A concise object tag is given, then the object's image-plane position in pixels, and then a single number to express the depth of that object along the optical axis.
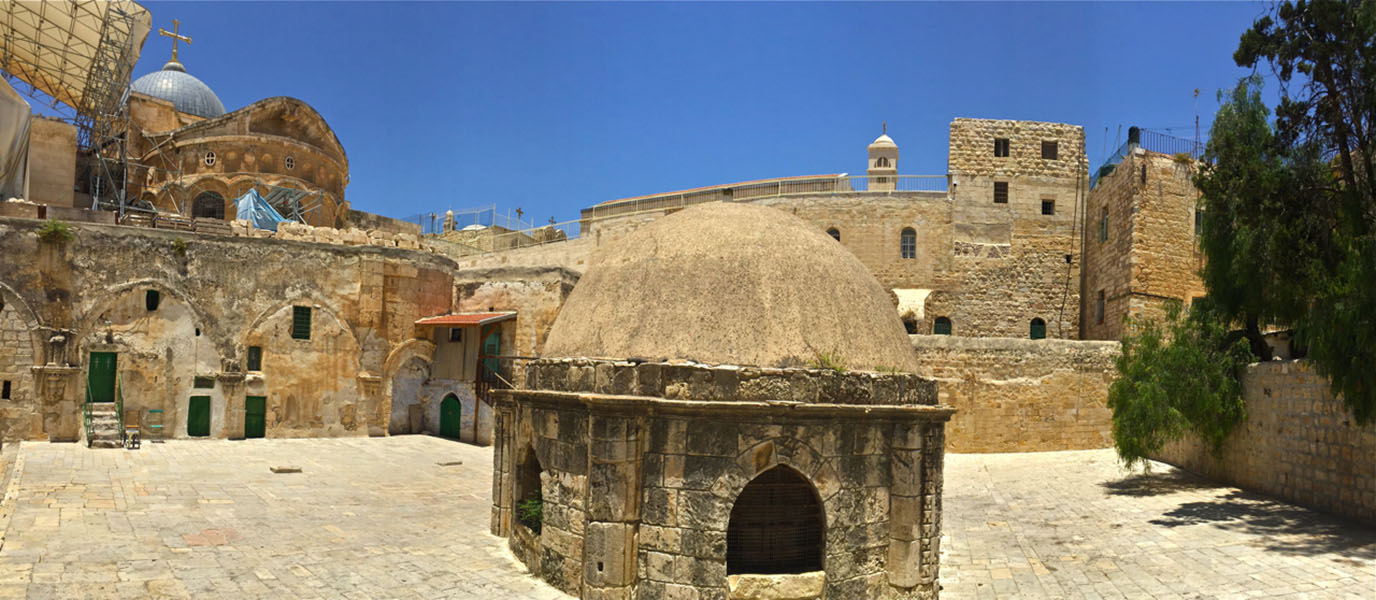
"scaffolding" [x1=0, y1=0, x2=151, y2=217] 22.62
